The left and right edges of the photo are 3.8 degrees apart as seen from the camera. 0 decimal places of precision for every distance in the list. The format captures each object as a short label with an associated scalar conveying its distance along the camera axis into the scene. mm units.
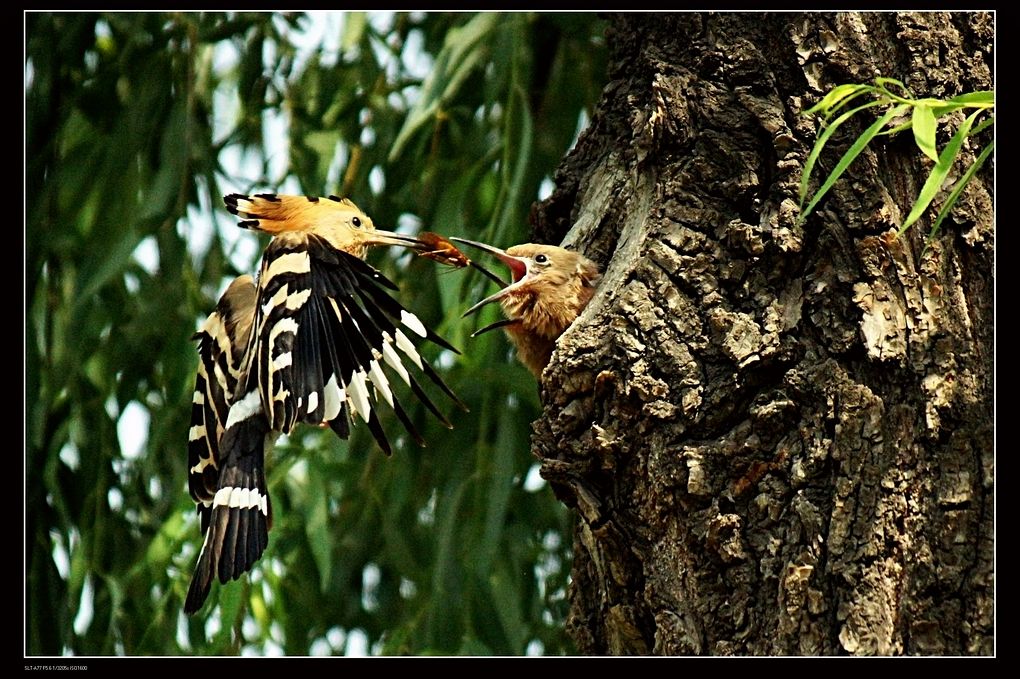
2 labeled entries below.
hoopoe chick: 7436
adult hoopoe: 7394
